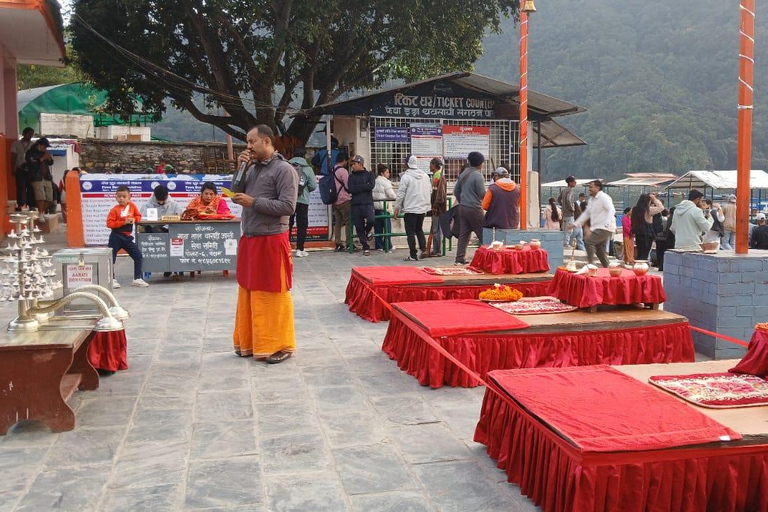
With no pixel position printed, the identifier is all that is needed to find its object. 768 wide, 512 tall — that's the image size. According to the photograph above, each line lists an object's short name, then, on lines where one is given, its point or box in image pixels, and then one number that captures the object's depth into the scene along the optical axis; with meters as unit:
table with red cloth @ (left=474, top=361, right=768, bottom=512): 3.03
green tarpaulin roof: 22.33
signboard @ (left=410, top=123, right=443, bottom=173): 14.54
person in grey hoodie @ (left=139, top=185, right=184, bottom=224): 10.42
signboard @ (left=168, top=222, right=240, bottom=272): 10.12
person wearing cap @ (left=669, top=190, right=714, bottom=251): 10.77
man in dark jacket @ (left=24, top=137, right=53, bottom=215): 14.95
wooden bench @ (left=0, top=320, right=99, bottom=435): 4.23
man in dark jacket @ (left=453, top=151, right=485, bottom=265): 10.54
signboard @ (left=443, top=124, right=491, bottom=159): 14.70
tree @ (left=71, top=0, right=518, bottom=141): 15.70
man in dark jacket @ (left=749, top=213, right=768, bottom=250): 16.19
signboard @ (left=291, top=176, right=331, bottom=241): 14.31
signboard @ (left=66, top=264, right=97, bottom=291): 5.74
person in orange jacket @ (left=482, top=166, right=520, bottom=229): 10.45
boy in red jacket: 9.49
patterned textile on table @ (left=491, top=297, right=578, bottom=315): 6.06
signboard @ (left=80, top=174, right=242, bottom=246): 12.82
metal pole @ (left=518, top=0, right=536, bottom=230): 9.55
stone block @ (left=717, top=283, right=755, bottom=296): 6.13
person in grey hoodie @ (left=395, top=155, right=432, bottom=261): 12.50
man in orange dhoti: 5.82
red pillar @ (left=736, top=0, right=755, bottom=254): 6.21
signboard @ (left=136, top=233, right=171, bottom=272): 10.04
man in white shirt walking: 10.91
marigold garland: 6.52
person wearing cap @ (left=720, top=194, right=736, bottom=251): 16.45
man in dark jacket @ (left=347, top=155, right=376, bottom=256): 12.90
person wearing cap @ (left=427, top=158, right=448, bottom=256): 12.65
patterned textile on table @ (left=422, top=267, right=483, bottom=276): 8.02
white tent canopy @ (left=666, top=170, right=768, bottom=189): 24.45
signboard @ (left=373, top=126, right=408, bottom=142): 14.35
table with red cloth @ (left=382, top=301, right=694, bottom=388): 5.37
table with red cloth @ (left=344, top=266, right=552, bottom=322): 7.71
